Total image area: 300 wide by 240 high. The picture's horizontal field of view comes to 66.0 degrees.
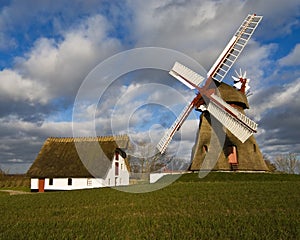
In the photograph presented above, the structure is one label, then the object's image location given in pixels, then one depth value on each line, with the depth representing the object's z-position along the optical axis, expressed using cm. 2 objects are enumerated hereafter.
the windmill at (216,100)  1827
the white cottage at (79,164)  2207
